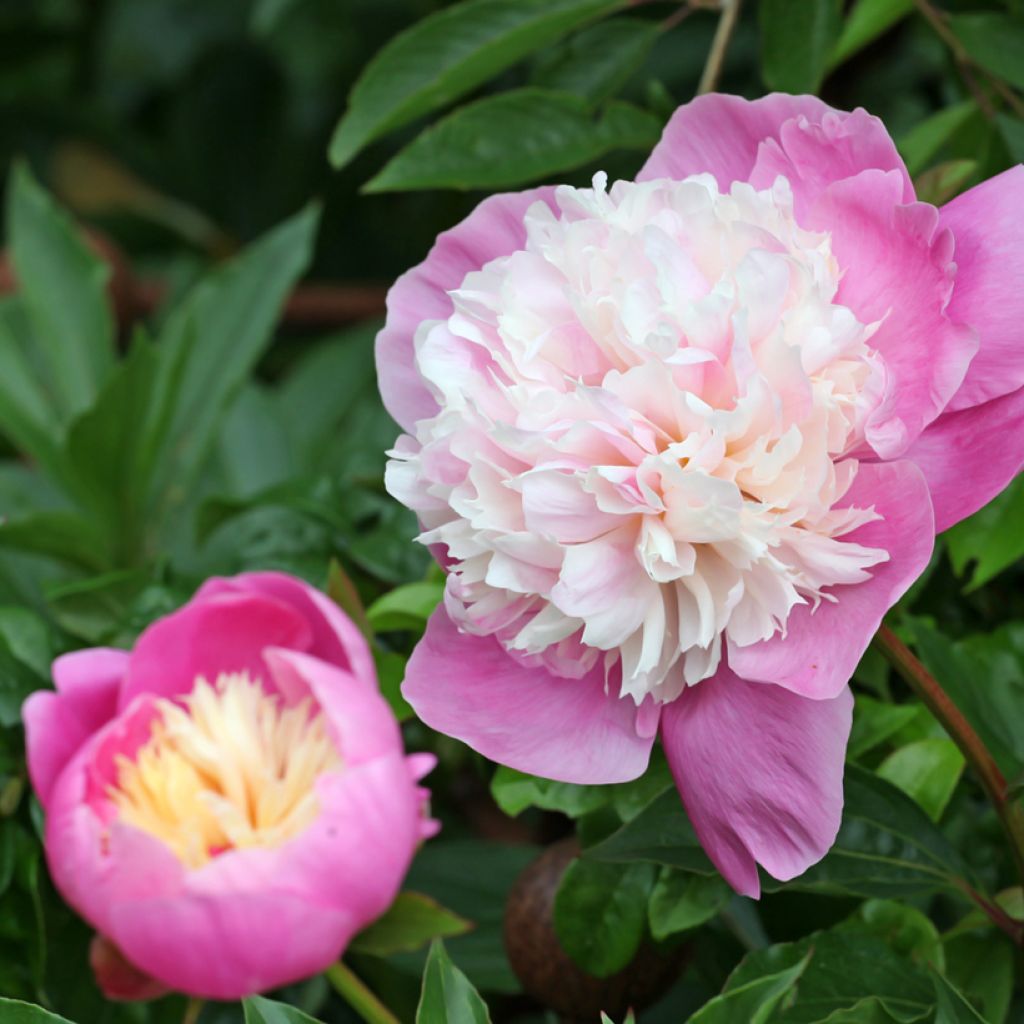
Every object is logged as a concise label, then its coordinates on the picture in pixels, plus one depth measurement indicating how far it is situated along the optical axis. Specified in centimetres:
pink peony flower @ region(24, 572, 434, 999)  112
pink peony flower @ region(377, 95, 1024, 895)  105
